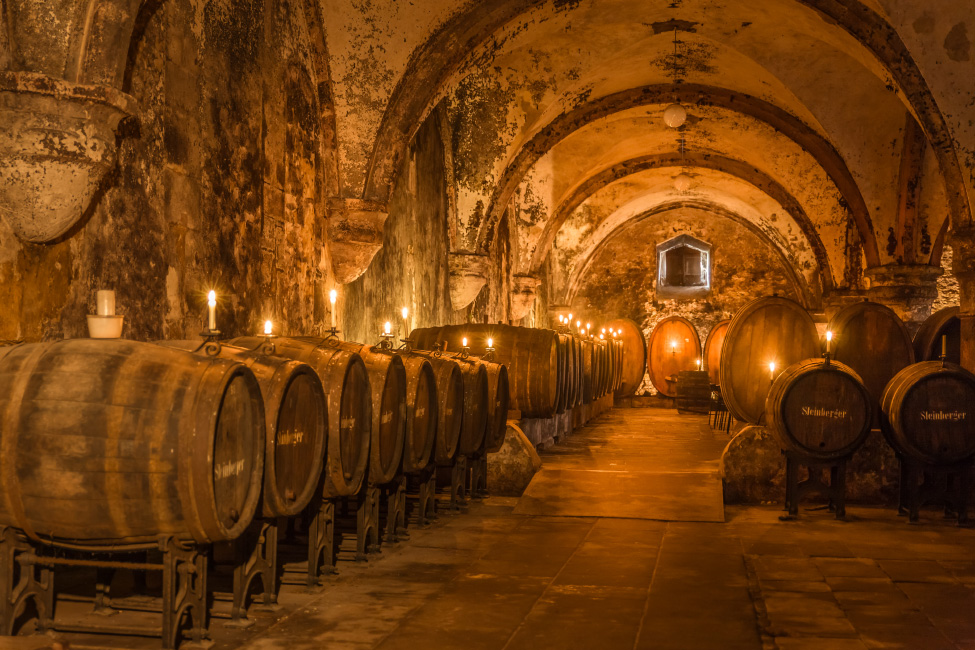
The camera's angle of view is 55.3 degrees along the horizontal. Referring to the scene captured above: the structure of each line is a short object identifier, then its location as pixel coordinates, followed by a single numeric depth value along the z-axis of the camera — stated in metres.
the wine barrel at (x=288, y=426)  3.83
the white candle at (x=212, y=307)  3.60
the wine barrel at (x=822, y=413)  6.73
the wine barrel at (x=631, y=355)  20.61
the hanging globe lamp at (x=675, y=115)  13.38
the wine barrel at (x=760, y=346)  8.63
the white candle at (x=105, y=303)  3.48
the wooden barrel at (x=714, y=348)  17.80
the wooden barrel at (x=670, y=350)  21.25
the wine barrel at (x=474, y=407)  6.86
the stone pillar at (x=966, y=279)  8.33
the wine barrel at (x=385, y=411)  5.18
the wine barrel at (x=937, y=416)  6.63
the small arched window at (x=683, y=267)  22.84
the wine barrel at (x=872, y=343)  8.51
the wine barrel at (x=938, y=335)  9.04
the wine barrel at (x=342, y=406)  4.60
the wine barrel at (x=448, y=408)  6.26
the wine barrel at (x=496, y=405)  7.44
